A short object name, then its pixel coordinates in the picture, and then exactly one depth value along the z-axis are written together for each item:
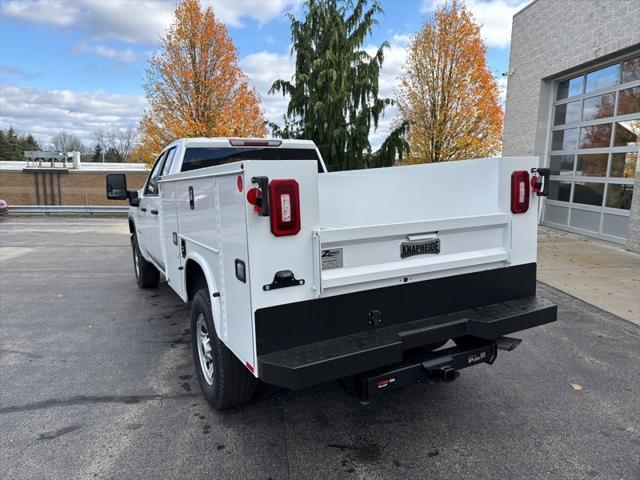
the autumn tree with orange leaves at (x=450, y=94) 14.26
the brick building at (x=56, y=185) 29.33
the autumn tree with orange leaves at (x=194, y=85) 16.55
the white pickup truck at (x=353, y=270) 2.30
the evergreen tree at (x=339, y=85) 12.22
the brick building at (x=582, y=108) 9.56
